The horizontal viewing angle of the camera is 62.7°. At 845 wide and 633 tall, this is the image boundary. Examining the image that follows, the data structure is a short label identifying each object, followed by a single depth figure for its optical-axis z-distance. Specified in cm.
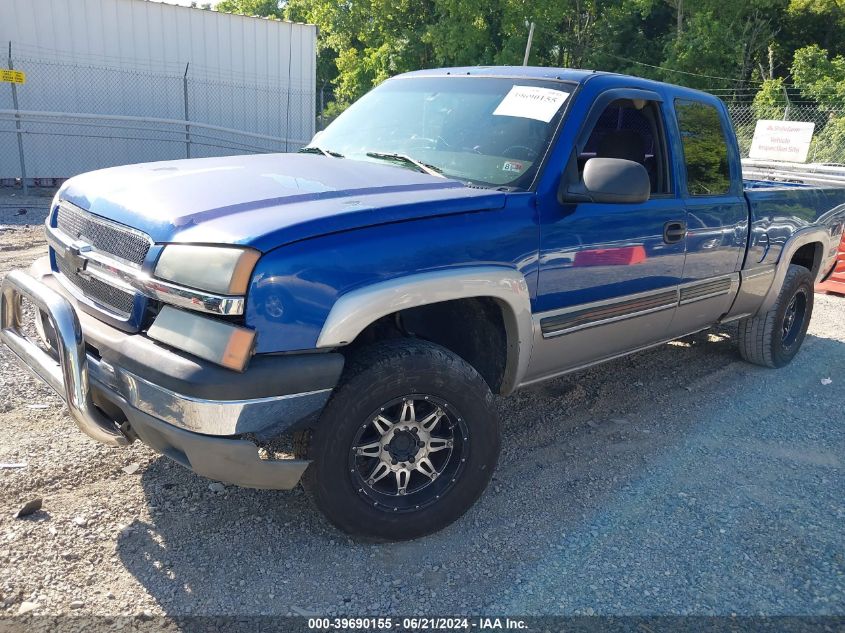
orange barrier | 806
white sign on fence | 1389
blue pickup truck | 235
